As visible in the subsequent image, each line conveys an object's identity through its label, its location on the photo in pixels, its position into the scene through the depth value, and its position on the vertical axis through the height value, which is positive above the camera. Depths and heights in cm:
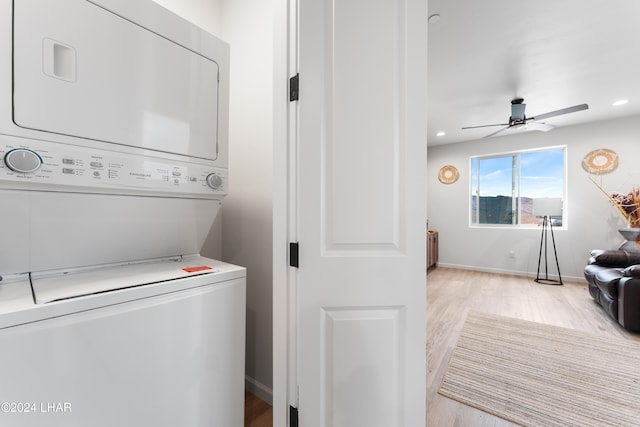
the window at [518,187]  458 +48
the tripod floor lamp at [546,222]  426 -17
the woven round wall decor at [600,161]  408 +82
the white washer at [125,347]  69 -44
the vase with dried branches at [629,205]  377 +11
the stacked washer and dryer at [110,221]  76 -4
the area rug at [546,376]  158 -122
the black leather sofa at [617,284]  254 -76
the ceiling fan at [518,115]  322 +124
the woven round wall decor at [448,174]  550 +81
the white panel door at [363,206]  100 +2
